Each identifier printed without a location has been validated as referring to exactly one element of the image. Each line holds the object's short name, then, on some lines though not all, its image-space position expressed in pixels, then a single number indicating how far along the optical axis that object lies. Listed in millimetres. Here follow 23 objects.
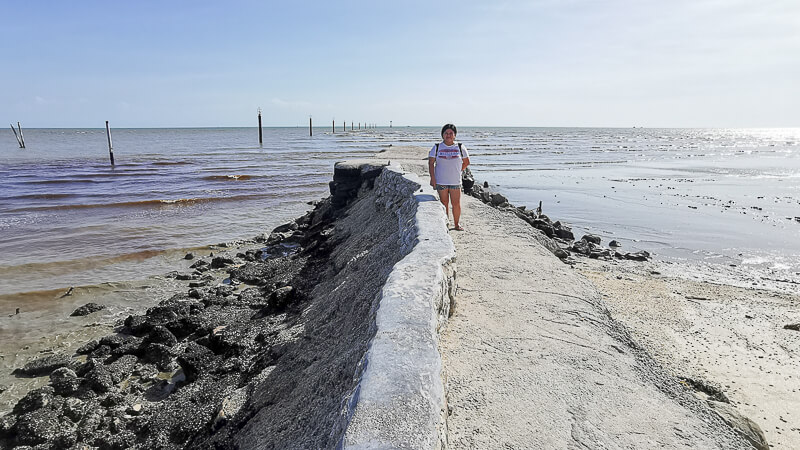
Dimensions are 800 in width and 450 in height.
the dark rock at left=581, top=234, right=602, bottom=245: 9743
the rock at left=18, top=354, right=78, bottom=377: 5070
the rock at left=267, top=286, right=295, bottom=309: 5841
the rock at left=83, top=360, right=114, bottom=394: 4629
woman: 6195
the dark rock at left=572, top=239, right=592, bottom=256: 8867
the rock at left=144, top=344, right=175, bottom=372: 5121
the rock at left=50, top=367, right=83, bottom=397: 4602
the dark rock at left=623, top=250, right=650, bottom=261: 8617
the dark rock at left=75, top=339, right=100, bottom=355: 5520
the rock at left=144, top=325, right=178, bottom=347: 5484
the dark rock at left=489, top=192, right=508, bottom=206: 11211
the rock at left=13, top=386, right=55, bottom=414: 4281
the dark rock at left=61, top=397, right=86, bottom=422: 4186
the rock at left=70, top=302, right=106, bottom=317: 6645
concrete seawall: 1711
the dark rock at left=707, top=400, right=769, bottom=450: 3080
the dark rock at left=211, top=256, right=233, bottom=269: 8703
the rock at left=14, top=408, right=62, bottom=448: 3896
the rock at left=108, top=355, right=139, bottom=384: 4840
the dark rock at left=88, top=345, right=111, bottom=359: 5281
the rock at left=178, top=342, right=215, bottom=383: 4688
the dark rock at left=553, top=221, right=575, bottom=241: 9898
